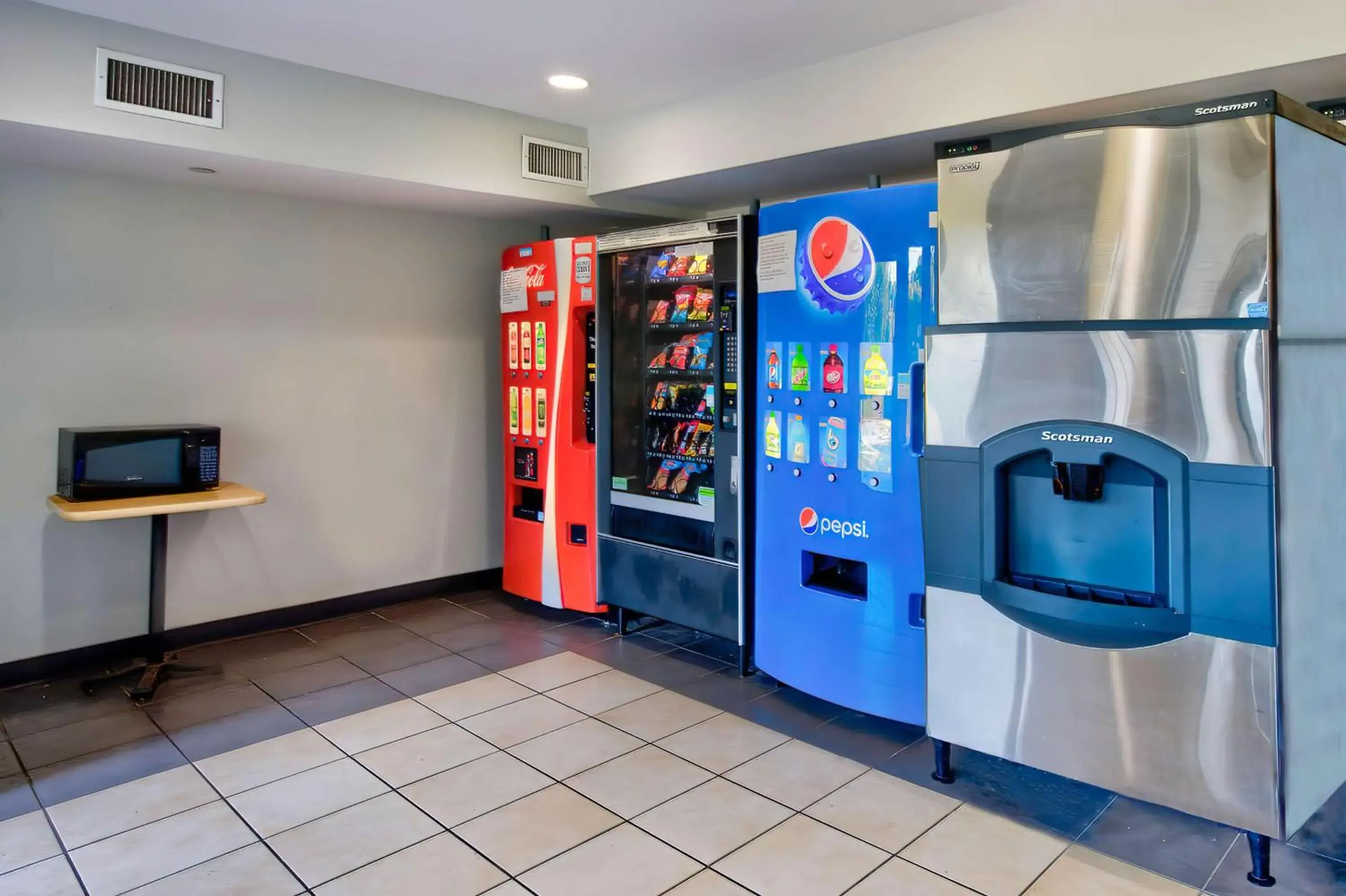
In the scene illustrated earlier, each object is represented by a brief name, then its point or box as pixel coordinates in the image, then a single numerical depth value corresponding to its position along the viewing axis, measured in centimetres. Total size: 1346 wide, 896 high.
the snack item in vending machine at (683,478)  397
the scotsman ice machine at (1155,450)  209
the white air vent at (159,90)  314
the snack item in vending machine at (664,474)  407
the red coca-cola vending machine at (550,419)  440
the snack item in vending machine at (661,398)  407
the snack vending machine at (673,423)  367
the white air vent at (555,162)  442
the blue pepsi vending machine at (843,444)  302
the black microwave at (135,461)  349
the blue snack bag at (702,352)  385
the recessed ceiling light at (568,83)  378
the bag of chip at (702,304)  379
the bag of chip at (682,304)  389
